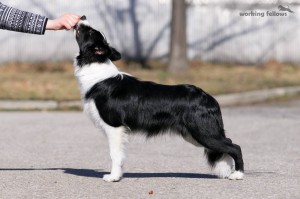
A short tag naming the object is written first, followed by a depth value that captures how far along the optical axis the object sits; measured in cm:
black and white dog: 1223
